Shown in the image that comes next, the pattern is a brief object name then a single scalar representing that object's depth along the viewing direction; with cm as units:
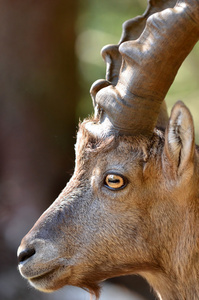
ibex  1006
